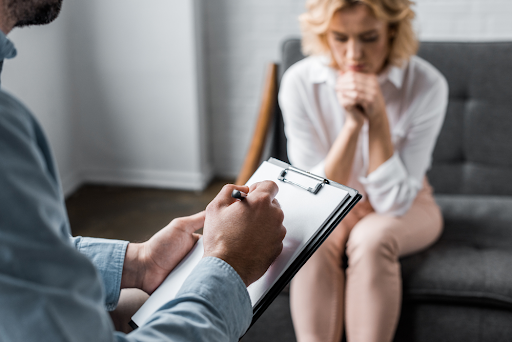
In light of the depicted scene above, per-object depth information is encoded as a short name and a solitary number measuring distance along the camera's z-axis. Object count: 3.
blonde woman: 1.15
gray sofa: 1.19
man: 0.42
